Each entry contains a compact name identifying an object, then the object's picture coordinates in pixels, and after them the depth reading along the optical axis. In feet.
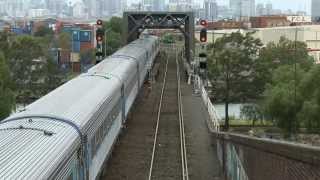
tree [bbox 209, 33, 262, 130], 269.64
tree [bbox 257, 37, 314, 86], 266.96
